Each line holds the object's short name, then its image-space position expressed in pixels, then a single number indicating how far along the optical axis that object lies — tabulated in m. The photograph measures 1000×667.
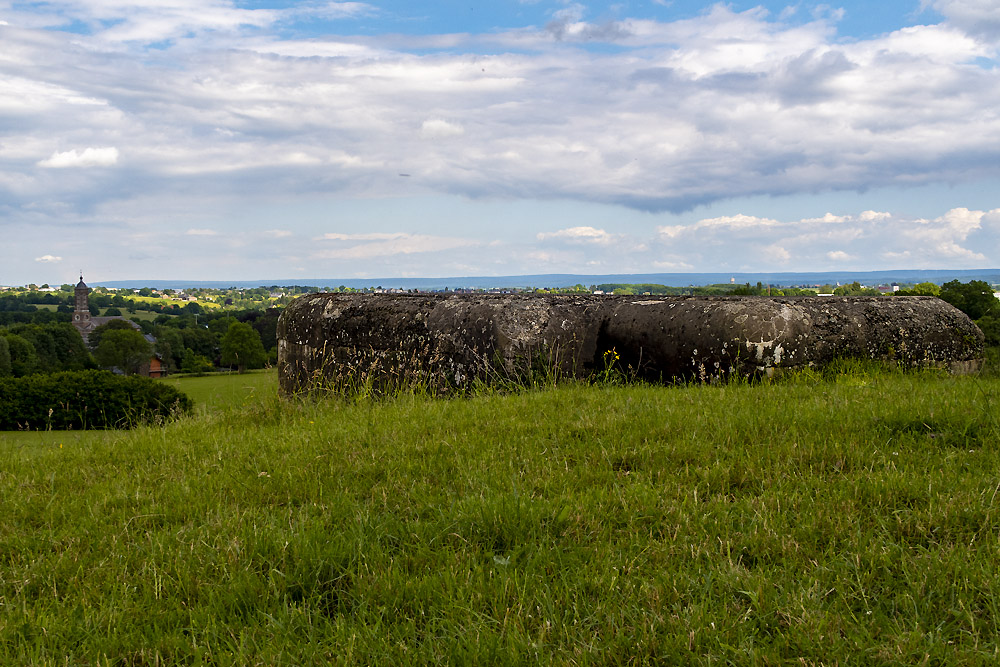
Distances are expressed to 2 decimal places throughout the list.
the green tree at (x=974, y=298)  18.78
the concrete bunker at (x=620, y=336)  6.23
